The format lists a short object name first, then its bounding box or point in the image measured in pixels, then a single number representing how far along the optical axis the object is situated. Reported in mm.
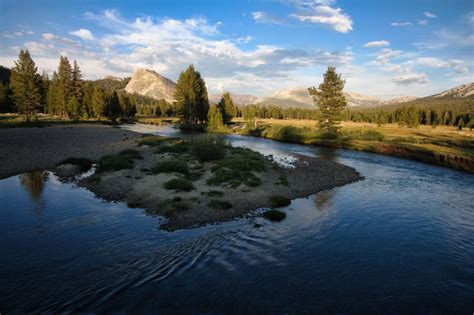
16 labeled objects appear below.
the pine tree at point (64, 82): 95719
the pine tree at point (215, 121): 88125
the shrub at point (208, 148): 36281
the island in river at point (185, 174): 21219
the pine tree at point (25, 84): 76812
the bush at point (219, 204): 20773
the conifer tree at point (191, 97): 92375
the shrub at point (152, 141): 48922
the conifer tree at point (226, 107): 106312
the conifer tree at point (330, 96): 62750
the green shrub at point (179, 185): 24250
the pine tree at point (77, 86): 99438
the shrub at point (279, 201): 22517
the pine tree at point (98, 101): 103750
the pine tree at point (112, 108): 111500
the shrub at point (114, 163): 30562
